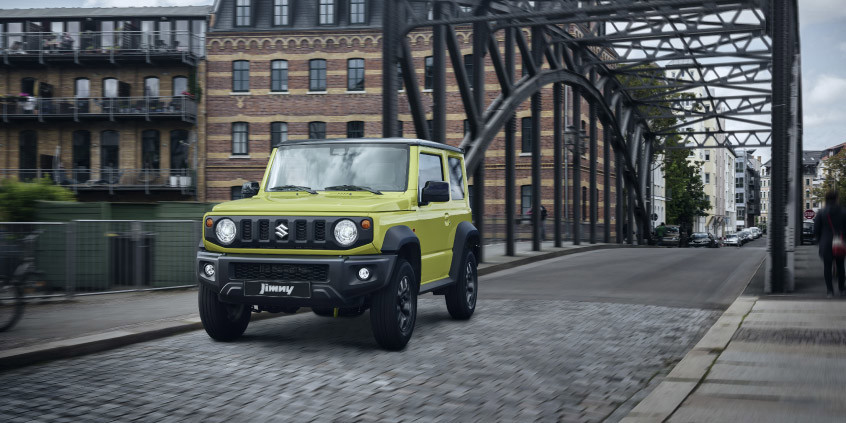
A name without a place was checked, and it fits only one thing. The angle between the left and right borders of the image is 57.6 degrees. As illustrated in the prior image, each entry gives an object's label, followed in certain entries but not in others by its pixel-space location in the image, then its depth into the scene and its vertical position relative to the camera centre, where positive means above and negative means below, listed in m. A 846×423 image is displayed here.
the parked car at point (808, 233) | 51.81 -1.30
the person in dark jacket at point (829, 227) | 11.34 -0.19
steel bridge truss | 12.02 +3.92
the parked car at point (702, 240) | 59.12 -1.99
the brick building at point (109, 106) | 37.56 +5.29
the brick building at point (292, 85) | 37.41 +6.37
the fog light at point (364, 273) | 6.68 -0.51
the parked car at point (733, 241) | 71.61 -2.49
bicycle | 7.37 -0.70
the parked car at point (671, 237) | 51.51 -1.53
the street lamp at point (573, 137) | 25.75 +2.60
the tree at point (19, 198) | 10.98 +0.23
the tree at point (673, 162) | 37.59 +3.43
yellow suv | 6.73 -0.22
